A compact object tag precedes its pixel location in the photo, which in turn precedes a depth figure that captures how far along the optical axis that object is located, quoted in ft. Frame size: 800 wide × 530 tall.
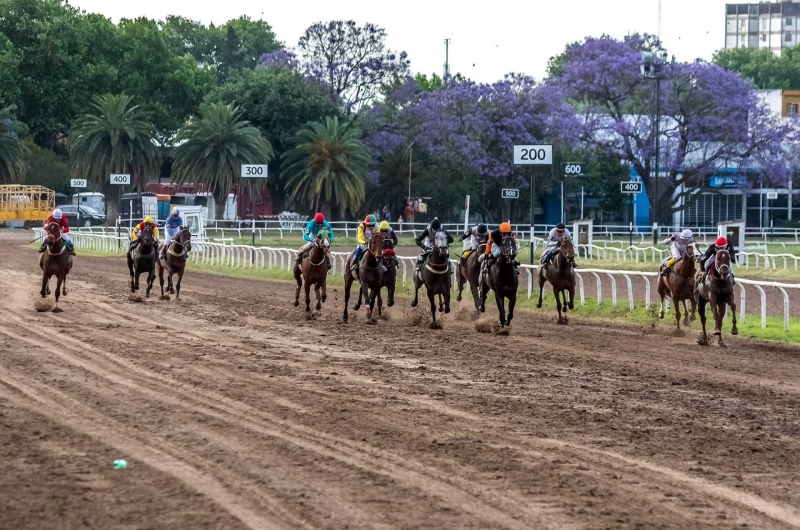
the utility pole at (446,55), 309.16
